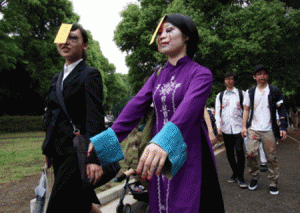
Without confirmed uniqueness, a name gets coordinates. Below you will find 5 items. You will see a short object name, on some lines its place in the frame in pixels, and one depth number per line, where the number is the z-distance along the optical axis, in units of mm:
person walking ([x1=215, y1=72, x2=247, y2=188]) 5434
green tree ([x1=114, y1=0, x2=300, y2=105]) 15188
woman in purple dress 1406
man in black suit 2150
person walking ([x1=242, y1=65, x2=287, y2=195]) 4785
